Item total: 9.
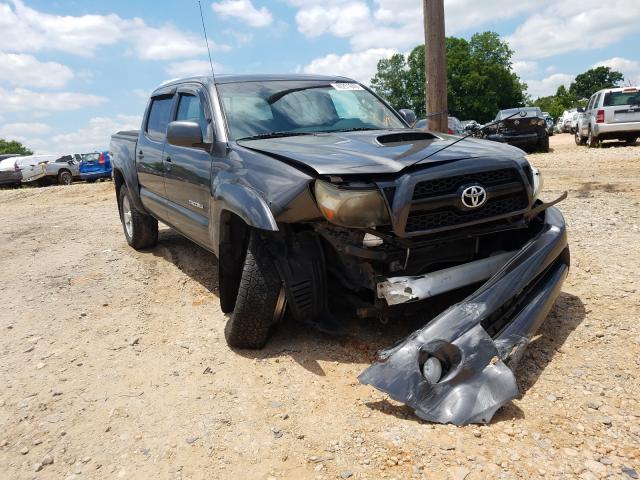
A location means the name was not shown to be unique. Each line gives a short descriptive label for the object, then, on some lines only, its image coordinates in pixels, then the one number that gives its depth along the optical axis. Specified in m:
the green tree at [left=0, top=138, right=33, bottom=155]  79.30
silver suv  14.57
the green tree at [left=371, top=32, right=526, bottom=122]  67.62
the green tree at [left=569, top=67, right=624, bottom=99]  102.03
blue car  22.45
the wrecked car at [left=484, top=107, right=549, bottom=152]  15.41
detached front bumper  2.54
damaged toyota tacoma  2.68
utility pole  6.77
